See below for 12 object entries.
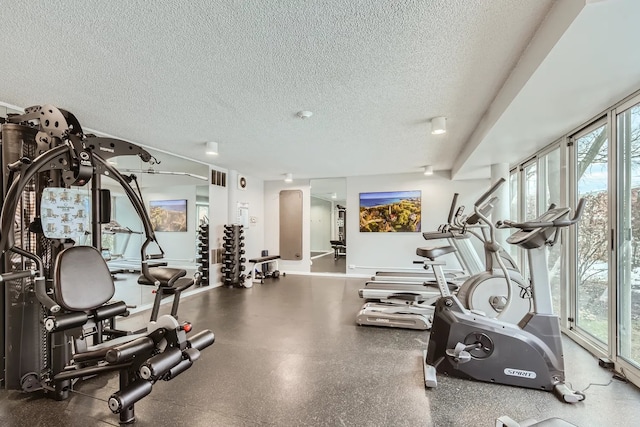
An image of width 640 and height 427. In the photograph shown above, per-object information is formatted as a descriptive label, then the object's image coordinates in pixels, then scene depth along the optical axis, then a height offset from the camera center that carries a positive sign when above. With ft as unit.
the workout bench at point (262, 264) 20.98 -3.90
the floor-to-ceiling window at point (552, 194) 11.90 +0.86
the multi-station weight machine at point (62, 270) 5.85 -1.20
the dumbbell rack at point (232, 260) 19.99 -3.08
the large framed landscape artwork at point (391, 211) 22.30 +0.28
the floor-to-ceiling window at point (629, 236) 7.73 -0.58
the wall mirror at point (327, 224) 28.58 -1.36
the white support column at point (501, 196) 15.43 +0.98
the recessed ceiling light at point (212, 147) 13.77 +3.22
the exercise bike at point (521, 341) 7.28 -3.22
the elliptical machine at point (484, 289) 8.82 -2.42
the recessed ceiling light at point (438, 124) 10.41 +3.23
